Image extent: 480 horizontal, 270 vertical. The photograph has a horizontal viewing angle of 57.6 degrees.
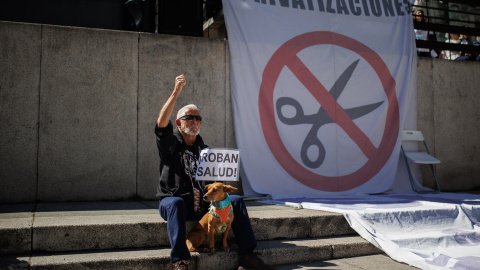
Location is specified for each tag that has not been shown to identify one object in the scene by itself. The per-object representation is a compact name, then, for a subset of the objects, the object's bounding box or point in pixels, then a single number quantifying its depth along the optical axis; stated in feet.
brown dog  11.55
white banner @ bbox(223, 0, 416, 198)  20.66
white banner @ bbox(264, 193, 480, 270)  13.19
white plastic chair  23.00
